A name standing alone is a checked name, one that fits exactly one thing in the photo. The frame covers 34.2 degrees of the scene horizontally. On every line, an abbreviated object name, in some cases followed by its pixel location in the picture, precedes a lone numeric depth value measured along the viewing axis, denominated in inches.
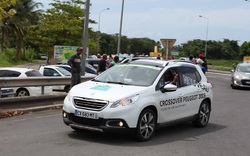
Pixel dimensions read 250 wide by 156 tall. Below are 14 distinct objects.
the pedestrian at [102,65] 639.4
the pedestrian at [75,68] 542.7
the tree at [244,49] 4547.2
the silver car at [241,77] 908.6
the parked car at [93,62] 997.8
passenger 343.9
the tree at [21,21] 2210.9
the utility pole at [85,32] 583.5
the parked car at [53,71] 722.8
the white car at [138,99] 286.0
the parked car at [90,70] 824.3
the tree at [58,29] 1993.1
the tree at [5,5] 589.0
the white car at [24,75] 591.8
